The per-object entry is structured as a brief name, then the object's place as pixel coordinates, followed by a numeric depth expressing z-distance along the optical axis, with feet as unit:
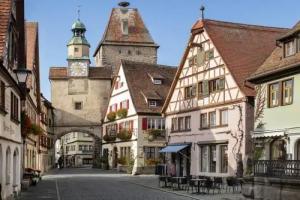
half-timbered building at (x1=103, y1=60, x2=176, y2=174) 190.19
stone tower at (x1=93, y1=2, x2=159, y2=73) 295.48
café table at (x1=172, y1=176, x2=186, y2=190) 108.47
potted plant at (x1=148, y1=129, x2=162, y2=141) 188.55
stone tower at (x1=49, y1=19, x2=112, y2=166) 259.80
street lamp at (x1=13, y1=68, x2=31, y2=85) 68.03
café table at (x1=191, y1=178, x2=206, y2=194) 99.05
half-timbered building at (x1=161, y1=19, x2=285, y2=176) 124.57
